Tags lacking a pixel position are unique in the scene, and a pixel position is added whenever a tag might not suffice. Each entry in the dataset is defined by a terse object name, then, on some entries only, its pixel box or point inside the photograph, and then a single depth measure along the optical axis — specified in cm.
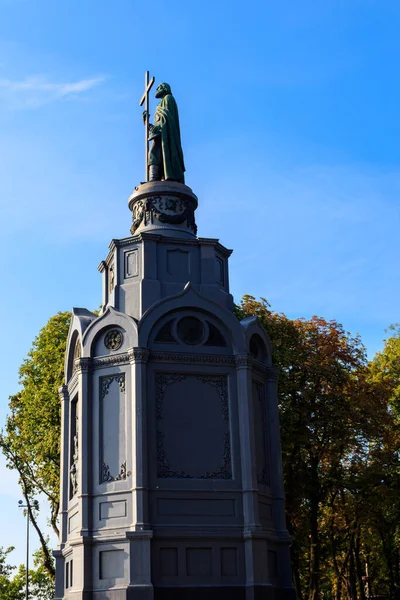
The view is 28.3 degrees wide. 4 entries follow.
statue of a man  2000
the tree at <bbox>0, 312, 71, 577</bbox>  2938
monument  1587
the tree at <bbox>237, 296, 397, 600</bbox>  2931
